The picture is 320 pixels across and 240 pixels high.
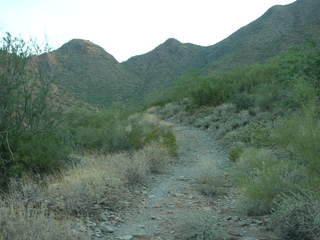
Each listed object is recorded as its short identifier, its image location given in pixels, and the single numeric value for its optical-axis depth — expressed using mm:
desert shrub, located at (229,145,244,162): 11160
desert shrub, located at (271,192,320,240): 4497
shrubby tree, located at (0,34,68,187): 7355
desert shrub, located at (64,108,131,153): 11945
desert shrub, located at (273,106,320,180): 5492
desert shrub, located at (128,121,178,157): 12295
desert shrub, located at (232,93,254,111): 20006
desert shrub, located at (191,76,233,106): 24750
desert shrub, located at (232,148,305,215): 5875
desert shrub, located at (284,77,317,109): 11791
